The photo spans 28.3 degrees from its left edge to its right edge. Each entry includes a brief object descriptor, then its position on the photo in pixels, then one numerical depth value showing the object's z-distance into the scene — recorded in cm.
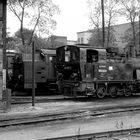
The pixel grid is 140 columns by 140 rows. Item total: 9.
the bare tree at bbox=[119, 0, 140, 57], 3609
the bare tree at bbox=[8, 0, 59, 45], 3294
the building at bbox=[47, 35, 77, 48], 8306
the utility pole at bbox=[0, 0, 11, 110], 1250
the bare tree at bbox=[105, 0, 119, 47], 3528
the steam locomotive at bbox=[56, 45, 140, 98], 1645
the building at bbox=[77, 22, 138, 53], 9100
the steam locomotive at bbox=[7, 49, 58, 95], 1970
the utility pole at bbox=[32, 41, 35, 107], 1406
